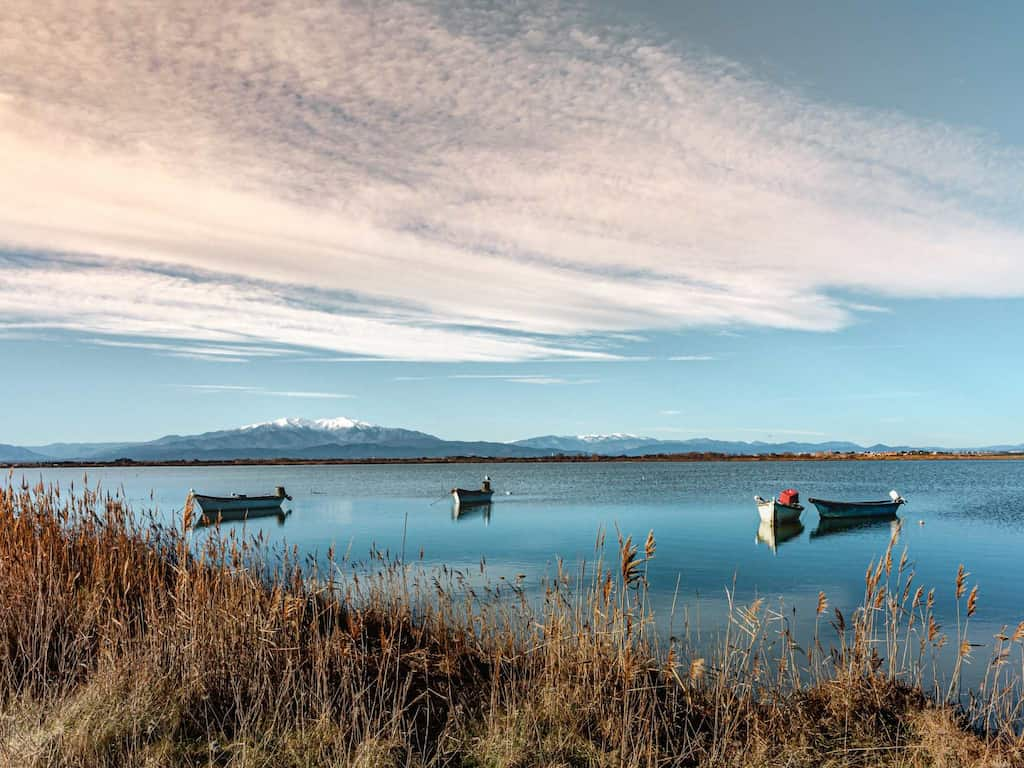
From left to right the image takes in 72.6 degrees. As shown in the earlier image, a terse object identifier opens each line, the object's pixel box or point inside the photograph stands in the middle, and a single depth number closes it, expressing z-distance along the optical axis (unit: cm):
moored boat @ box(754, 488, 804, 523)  3566
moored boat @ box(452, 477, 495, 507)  5068
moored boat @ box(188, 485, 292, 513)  4306
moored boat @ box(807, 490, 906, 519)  4041
